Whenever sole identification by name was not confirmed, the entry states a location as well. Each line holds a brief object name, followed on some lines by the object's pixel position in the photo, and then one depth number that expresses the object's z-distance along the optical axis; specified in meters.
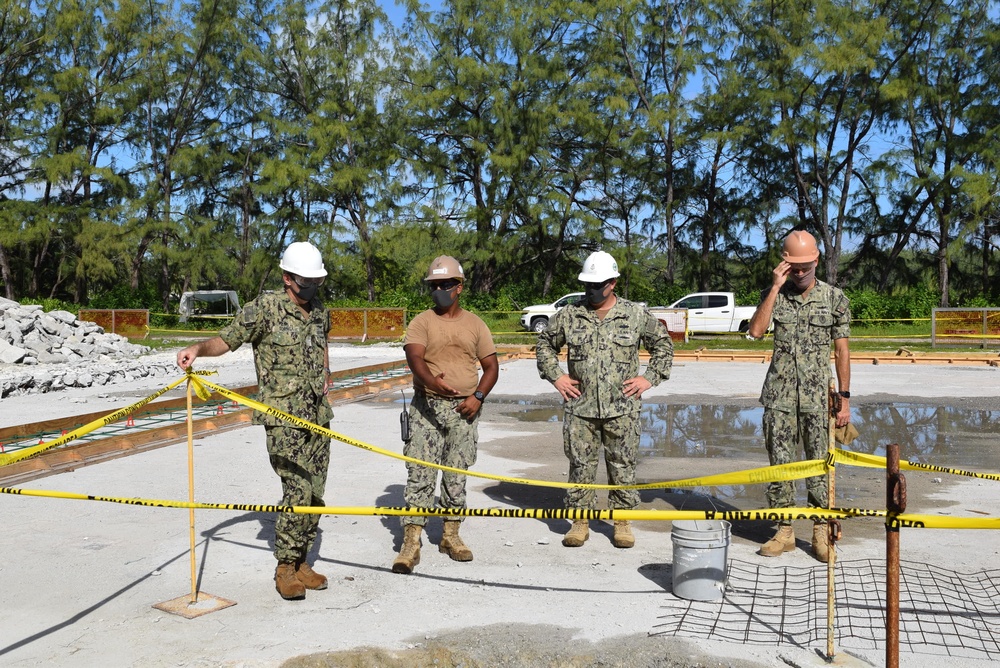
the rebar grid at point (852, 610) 4.10
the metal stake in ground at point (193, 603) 4.44
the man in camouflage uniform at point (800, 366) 5.44
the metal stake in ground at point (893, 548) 3.35
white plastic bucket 4.56
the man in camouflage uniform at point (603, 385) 5.55
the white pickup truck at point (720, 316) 29.09
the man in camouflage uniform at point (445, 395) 5.32
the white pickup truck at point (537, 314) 30.75
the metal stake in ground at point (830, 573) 3.81
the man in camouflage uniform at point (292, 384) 4.64
